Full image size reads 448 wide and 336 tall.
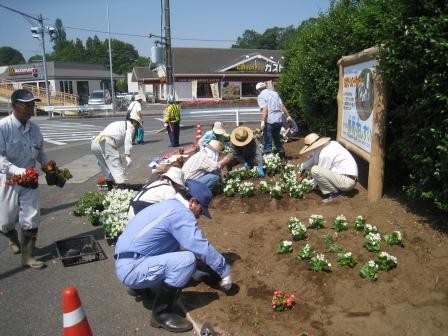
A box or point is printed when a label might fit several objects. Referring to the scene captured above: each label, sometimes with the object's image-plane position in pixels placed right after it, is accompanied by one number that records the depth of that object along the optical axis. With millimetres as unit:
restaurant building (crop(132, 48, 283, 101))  45375
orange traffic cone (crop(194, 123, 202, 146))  13342
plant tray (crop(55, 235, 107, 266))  5305
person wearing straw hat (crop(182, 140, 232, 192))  7309
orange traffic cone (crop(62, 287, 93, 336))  2834
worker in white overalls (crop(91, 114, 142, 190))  7988
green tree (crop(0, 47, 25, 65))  142600
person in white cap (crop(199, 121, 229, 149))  9336
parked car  40000
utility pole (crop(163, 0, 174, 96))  17812
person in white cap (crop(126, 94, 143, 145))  12319
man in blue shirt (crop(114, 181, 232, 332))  3621
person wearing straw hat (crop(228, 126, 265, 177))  8609
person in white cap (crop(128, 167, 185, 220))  4402
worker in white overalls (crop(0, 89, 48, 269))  5082
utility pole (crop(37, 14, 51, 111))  30338
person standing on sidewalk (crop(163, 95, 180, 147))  13922
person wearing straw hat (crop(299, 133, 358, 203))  6582
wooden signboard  5754
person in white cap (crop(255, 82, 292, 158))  9398
